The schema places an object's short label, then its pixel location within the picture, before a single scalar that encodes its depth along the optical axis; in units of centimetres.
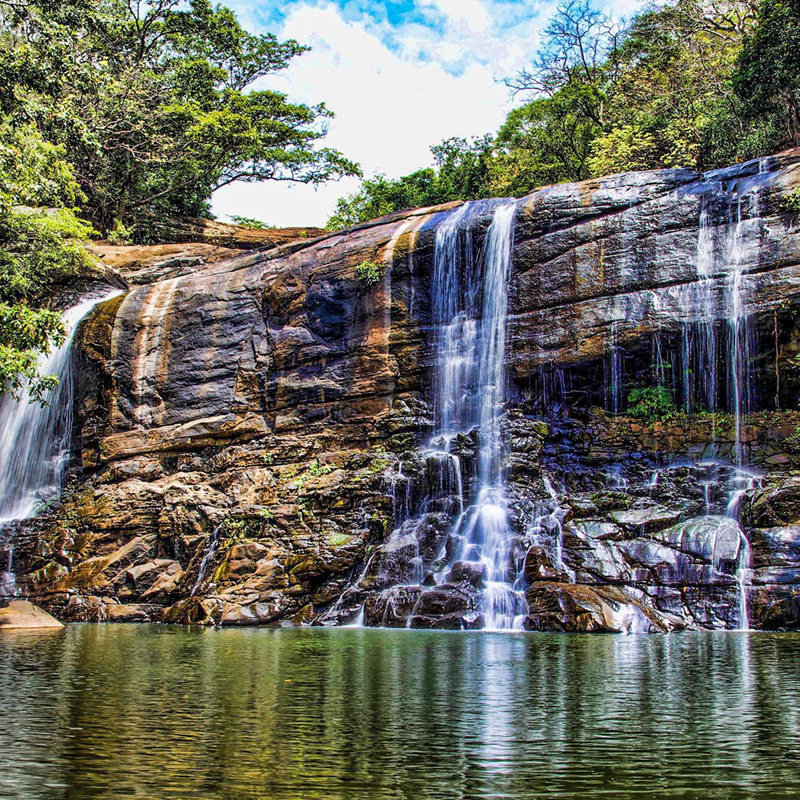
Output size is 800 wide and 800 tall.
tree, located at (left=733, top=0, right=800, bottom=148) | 1930
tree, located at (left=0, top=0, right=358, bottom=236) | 2731
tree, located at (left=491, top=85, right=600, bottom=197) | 2712
